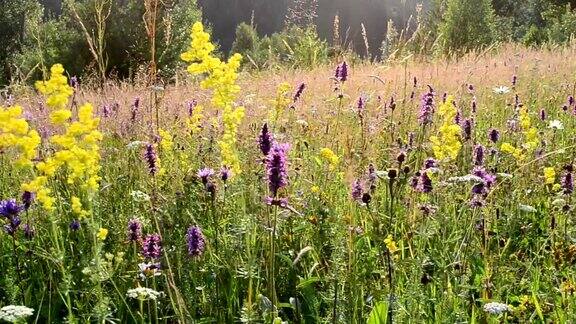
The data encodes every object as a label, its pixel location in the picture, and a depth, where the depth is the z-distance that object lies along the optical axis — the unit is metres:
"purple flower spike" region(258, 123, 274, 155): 1.69
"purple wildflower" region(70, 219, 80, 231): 2.30
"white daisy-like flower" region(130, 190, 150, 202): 1.76
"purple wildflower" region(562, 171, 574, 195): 2.23
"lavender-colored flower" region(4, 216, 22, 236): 2.06
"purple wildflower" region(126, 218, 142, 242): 1.96
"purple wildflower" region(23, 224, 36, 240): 2.31
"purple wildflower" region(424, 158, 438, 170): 2.40
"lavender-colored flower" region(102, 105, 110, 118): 4.87
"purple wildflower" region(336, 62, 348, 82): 3.07
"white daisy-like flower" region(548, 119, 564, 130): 3.10
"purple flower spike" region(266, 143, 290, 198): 1.57
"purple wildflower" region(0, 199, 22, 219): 2.11
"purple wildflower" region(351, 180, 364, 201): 2.31
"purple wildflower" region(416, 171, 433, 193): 2.25
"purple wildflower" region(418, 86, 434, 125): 2.96
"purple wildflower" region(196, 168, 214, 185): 2.26
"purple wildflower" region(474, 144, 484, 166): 2.49
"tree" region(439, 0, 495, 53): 25.73
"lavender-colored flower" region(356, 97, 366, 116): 3.10
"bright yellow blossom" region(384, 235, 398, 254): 1.72
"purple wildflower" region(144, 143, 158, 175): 2.23
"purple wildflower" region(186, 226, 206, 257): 2.03
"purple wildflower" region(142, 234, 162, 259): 1.94
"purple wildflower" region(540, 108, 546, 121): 3.86
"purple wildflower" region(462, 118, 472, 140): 3.06
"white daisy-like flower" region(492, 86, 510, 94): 4.36
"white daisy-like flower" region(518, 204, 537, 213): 2.28
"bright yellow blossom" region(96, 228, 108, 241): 1.66
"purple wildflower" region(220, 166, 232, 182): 2.22
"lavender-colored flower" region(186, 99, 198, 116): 3.99
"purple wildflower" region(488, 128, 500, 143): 2.87
